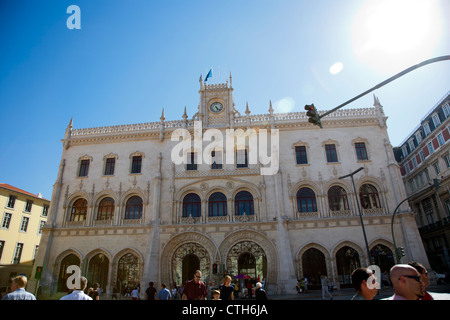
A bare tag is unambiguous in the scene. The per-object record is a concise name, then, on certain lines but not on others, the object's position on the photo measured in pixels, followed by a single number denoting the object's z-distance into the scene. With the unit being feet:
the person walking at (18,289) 16.84
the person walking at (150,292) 44.74
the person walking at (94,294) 29.73
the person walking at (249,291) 68.80
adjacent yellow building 104.73
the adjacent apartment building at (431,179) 99.66
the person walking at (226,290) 26.58
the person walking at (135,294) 59.39
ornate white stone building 79.25
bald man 11.64
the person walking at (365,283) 12.92
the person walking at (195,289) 27.99
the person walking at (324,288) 58.40
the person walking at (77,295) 17.21
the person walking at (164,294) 37.65
